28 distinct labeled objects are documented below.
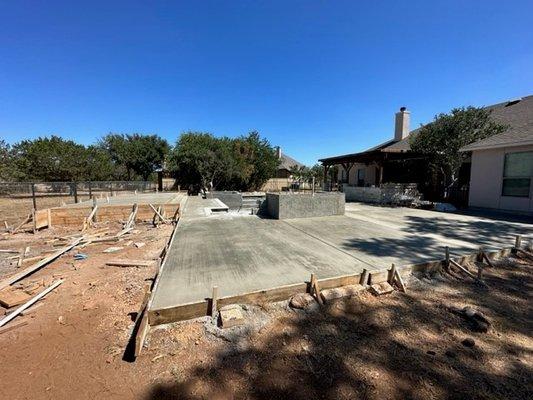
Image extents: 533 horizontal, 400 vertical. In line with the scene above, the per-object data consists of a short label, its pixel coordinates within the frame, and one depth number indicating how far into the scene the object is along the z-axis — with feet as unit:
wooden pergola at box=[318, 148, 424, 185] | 46.25
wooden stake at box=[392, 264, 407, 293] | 12.06
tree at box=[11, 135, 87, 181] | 76.59
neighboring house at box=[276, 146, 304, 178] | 119.55
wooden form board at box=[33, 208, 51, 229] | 27.54
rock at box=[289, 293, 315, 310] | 10.57
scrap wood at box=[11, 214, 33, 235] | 27.12
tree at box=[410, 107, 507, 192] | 38.09
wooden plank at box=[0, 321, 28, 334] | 10.14
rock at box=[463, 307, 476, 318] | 9.89
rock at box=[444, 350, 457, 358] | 8.01
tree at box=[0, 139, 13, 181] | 70.98
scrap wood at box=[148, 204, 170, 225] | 32.13
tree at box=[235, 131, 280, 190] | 84.58
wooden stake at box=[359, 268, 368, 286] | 12.18
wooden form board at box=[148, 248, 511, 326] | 9.41
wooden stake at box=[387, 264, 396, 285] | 12.50
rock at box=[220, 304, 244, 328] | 9.29
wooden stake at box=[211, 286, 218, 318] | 9.82
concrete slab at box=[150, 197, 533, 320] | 11.76
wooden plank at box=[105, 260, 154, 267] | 17.17
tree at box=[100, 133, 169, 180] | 100.27
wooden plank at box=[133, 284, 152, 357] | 8.12
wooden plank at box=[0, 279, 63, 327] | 10.67
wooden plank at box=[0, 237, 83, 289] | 14.41
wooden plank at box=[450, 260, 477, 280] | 13.42
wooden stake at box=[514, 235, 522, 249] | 17.06
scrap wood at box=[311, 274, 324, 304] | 10.88
